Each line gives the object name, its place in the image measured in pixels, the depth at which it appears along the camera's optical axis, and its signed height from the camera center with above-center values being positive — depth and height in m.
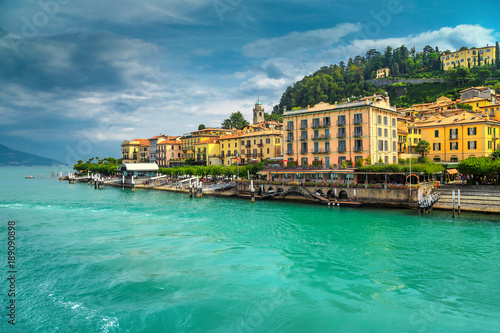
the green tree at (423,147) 63.25 +3.76
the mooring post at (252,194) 56.74 -4.39
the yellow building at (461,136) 57.66 +5.52
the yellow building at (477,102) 80.25 +15.93
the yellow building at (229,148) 92.50 +6.25
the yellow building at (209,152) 100.35 +5.49
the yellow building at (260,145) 82.12 +6.17
